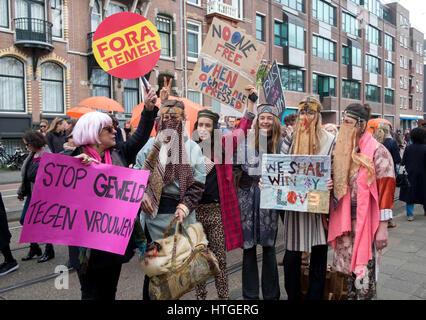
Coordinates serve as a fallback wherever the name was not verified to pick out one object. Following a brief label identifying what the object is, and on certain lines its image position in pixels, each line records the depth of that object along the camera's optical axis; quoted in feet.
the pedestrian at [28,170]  15.74
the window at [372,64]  133.69
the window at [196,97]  70.75
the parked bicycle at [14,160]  48.98
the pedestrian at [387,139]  24.52
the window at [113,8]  58.29
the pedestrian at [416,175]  23.38
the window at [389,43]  147.13
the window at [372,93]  134.72
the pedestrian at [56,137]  22.71
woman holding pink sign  7.78
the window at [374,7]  132.05
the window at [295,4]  94.17
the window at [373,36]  133.42
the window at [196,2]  70.70
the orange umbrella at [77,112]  29.48
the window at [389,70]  147.74
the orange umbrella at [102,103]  29.40
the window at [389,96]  147.74
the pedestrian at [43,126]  29.12
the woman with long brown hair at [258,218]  10.73
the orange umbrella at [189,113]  19.58
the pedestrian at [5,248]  14.17
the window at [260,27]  86.53
